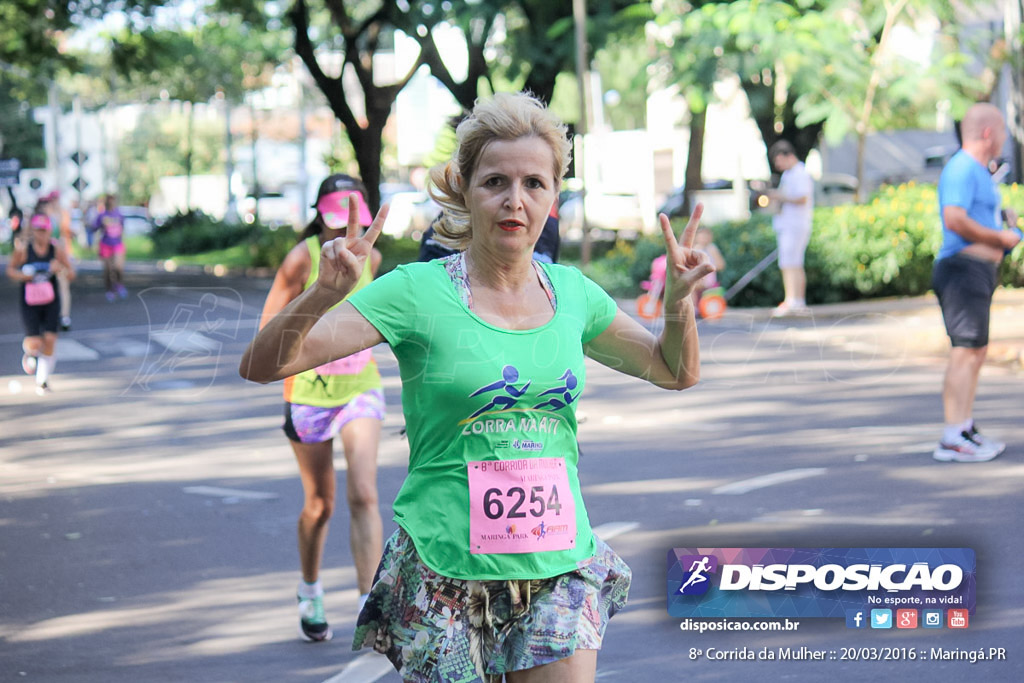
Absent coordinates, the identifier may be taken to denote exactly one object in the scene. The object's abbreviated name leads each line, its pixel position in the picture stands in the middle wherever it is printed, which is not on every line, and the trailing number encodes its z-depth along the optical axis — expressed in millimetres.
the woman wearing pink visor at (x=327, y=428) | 5367
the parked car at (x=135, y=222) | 67875
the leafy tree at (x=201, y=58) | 29797
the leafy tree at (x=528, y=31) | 22297
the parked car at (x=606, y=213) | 36381
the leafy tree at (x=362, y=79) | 28516
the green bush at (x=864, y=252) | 17547
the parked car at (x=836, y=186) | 36344
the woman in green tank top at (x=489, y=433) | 2918
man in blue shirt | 7883
